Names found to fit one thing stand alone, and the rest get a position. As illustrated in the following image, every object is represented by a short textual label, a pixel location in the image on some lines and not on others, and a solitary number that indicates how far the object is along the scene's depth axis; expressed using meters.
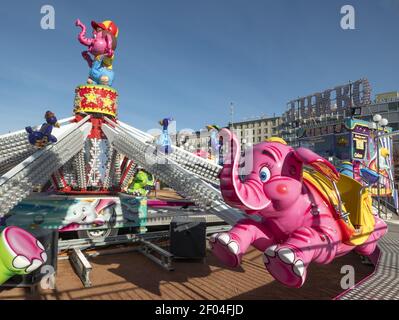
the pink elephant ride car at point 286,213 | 4.29
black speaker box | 8.46
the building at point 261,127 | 72.52
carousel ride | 4.34
